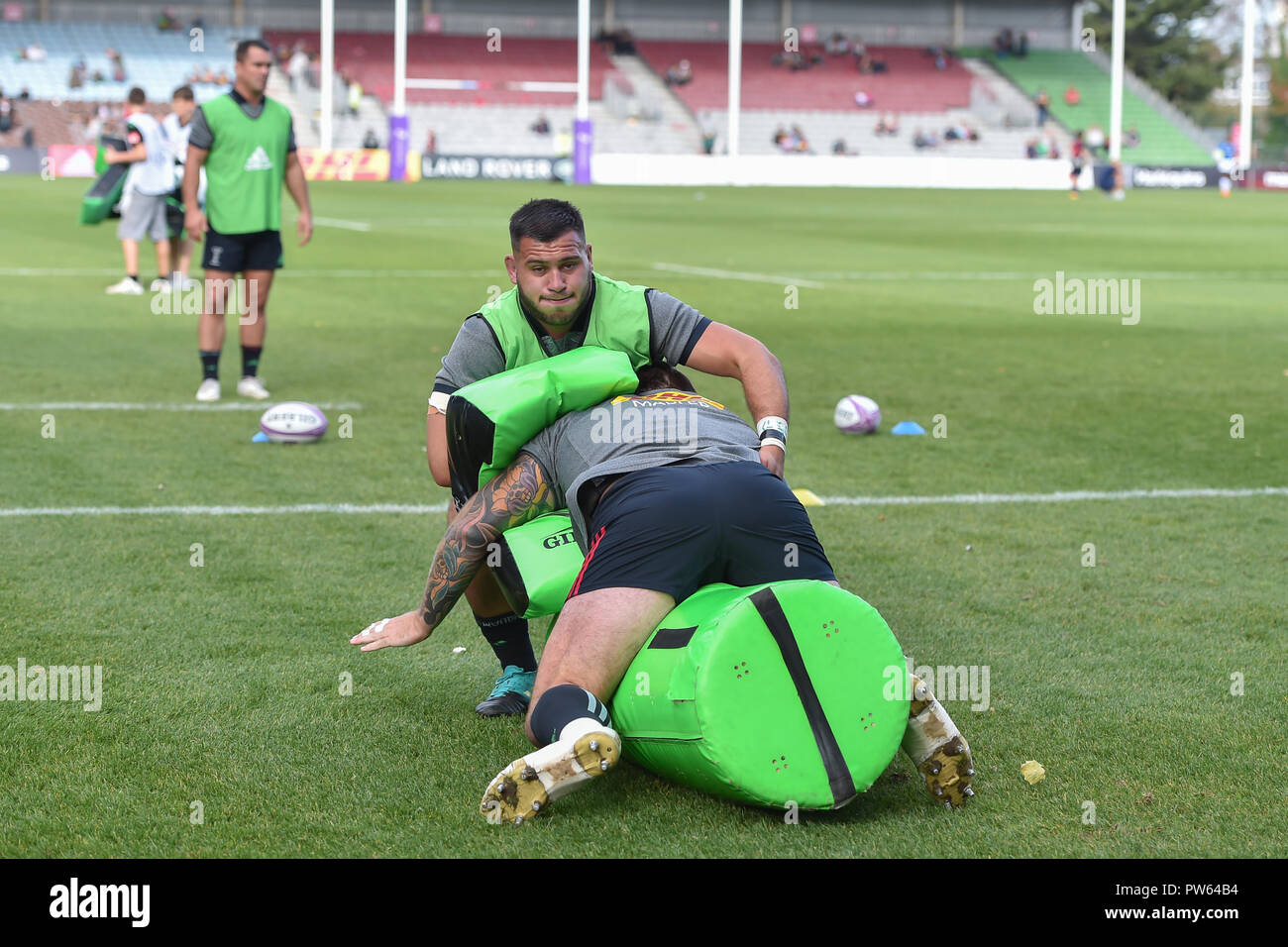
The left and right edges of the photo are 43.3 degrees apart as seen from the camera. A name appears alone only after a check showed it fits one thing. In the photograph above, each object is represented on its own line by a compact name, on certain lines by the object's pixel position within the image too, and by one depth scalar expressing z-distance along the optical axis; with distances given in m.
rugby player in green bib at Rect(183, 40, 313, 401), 9.48
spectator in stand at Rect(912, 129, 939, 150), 57.94
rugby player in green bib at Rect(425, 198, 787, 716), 4.41
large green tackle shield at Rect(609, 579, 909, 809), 3.66
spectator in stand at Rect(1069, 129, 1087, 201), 46.03
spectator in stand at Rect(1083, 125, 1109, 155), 55.50
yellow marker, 7.24
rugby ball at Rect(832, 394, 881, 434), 8.96
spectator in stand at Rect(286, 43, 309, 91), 53.99
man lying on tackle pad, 3.69
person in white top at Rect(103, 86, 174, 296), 15.36
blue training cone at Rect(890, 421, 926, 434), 9.03
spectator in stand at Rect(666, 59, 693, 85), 59.47
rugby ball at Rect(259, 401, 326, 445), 8.45
